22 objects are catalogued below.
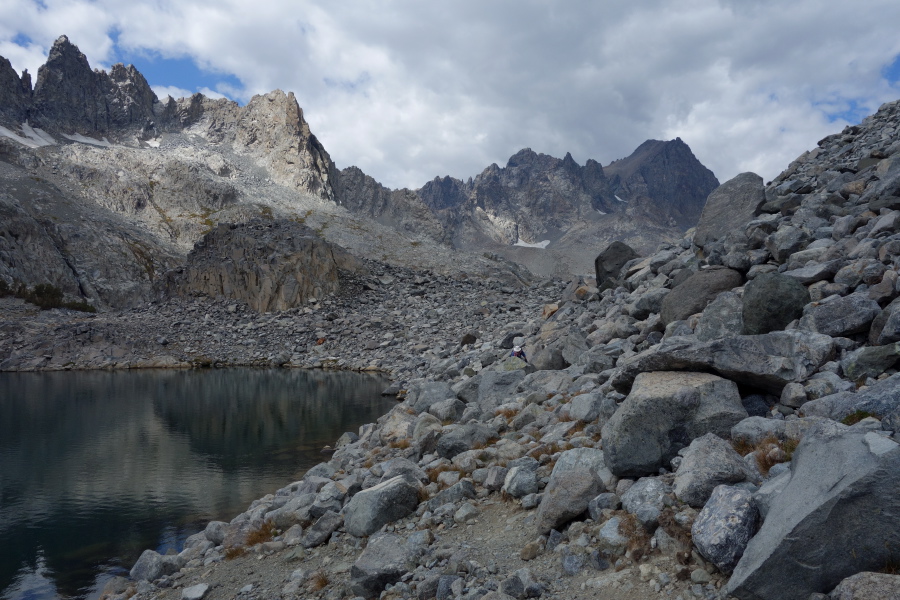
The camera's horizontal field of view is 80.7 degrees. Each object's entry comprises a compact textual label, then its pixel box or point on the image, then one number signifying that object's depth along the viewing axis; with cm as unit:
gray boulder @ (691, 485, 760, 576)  548
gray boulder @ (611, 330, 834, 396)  852
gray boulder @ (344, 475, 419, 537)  1009
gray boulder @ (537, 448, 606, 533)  757
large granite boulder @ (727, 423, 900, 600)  471
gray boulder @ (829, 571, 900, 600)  429
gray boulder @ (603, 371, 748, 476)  793
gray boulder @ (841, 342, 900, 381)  788
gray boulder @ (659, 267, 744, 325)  1448
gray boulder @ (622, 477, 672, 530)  654
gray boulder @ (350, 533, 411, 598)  794
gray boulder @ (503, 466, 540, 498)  915
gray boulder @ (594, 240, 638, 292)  2800
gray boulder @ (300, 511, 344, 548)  1043
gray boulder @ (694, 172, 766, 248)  2014
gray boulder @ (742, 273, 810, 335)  1093
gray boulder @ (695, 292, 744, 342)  1165
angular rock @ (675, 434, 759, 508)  644
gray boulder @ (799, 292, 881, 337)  923
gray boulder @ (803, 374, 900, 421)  655
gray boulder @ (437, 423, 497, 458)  1248
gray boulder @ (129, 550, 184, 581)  1162
